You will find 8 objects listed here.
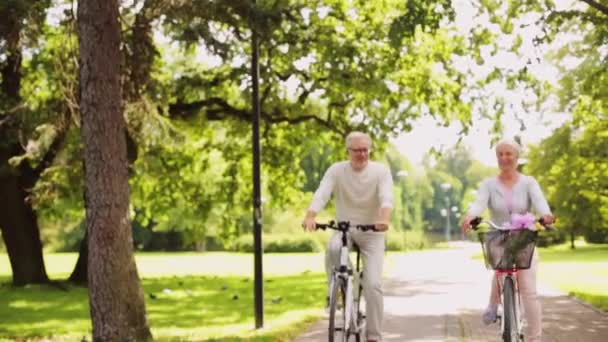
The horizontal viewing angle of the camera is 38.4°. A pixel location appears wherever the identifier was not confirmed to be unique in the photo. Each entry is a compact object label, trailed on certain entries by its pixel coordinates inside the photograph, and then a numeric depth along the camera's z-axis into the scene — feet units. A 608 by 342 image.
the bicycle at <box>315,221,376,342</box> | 21.86
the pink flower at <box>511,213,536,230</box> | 21.15
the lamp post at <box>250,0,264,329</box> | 39.86
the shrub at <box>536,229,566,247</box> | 200.64
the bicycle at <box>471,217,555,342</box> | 21.12
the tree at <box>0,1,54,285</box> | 62.13
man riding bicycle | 23.21
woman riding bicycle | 22.33
